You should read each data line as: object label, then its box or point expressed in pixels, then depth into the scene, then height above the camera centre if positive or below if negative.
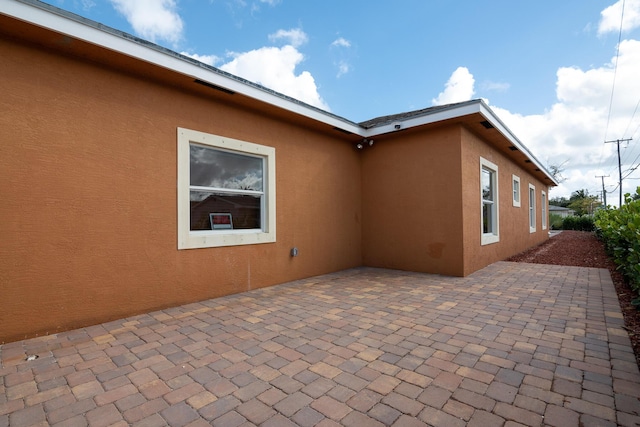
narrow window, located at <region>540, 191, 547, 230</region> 14.47 +0.42
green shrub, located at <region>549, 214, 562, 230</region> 24.58 -0.50
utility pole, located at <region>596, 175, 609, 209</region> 42.55 +3.36
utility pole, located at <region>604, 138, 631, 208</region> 31.66 +5.44
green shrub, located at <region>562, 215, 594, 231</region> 21.64 -0.51
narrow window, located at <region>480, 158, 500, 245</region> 6.93 +0.37
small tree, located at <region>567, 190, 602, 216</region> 40.51 +1.73
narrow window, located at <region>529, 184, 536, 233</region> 11.76 +0.37
